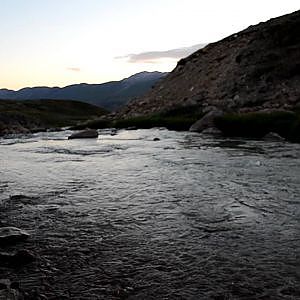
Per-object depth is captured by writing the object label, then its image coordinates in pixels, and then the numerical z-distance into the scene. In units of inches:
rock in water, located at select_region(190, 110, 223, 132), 1102.9
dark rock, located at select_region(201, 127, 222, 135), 1038.7
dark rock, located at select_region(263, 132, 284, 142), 851.7
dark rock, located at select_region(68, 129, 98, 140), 1145.4
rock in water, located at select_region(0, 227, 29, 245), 240.5
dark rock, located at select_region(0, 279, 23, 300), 167.3
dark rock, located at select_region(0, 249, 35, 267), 215.5
